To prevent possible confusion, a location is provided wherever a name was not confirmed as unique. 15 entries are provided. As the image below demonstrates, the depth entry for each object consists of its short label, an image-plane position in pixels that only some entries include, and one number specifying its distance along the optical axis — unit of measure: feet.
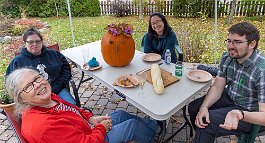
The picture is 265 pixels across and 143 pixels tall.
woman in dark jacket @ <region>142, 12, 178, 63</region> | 10.40
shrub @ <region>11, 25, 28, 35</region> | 24.88
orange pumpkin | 8.24
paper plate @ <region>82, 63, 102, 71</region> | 8.50
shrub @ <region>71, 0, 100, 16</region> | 36.63
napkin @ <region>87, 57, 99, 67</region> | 8.72
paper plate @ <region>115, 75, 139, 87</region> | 7.32
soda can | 7.72
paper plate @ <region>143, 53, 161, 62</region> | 9.27
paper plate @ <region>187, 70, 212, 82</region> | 7.49
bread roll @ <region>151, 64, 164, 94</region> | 6.82
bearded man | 6.04
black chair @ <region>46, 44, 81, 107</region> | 8.34
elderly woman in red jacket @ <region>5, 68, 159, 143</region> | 4.71
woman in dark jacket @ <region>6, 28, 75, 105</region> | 8.17
